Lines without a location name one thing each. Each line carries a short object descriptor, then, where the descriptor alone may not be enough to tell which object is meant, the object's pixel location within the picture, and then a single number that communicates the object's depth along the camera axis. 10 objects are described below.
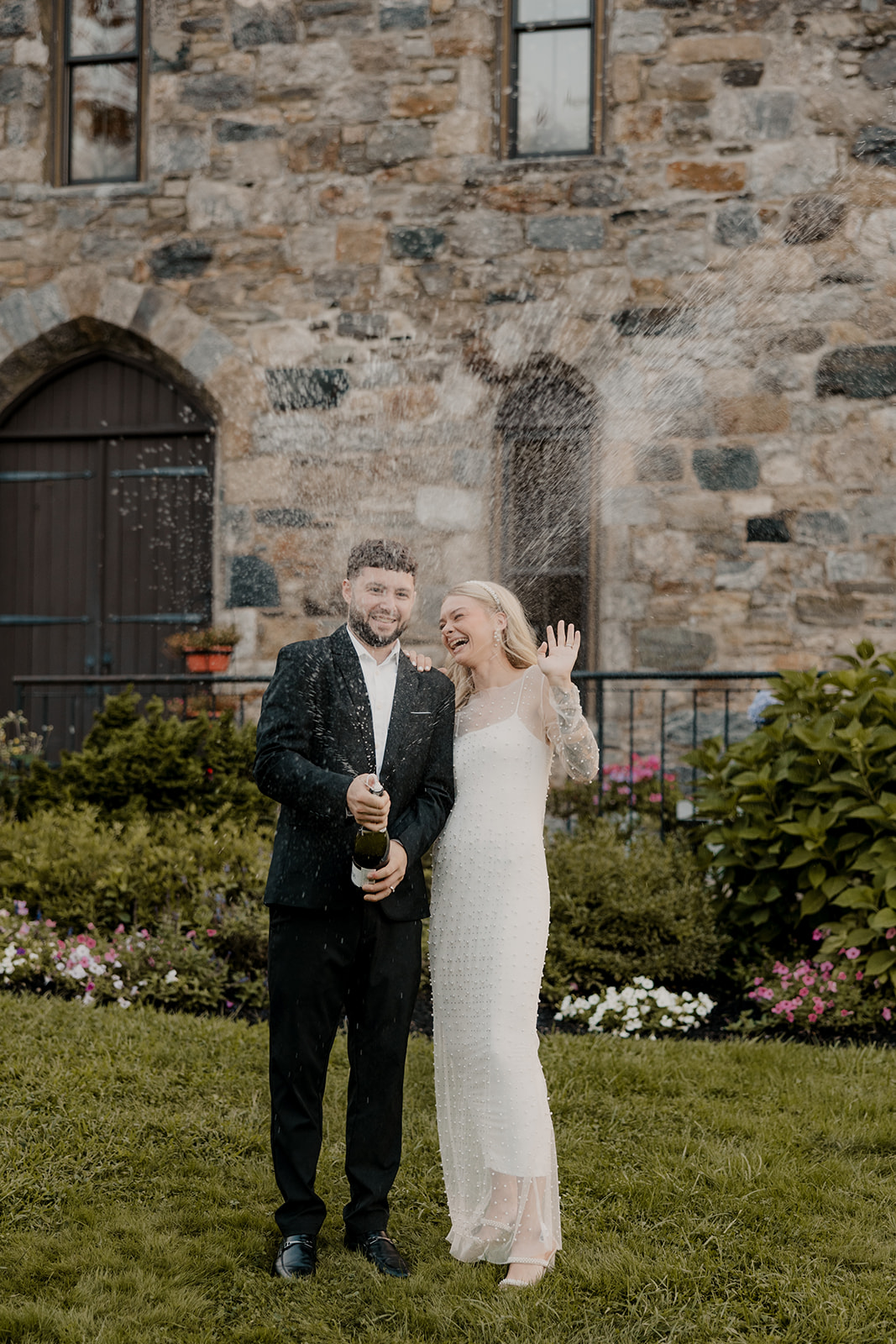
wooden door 8.48
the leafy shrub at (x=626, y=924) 5.14
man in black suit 2.88
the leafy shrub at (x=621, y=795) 6.58
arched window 7.96
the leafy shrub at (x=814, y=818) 4.83
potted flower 7.76
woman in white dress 2.91
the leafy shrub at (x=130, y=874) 5.41
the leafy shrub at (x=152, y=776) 6.30
